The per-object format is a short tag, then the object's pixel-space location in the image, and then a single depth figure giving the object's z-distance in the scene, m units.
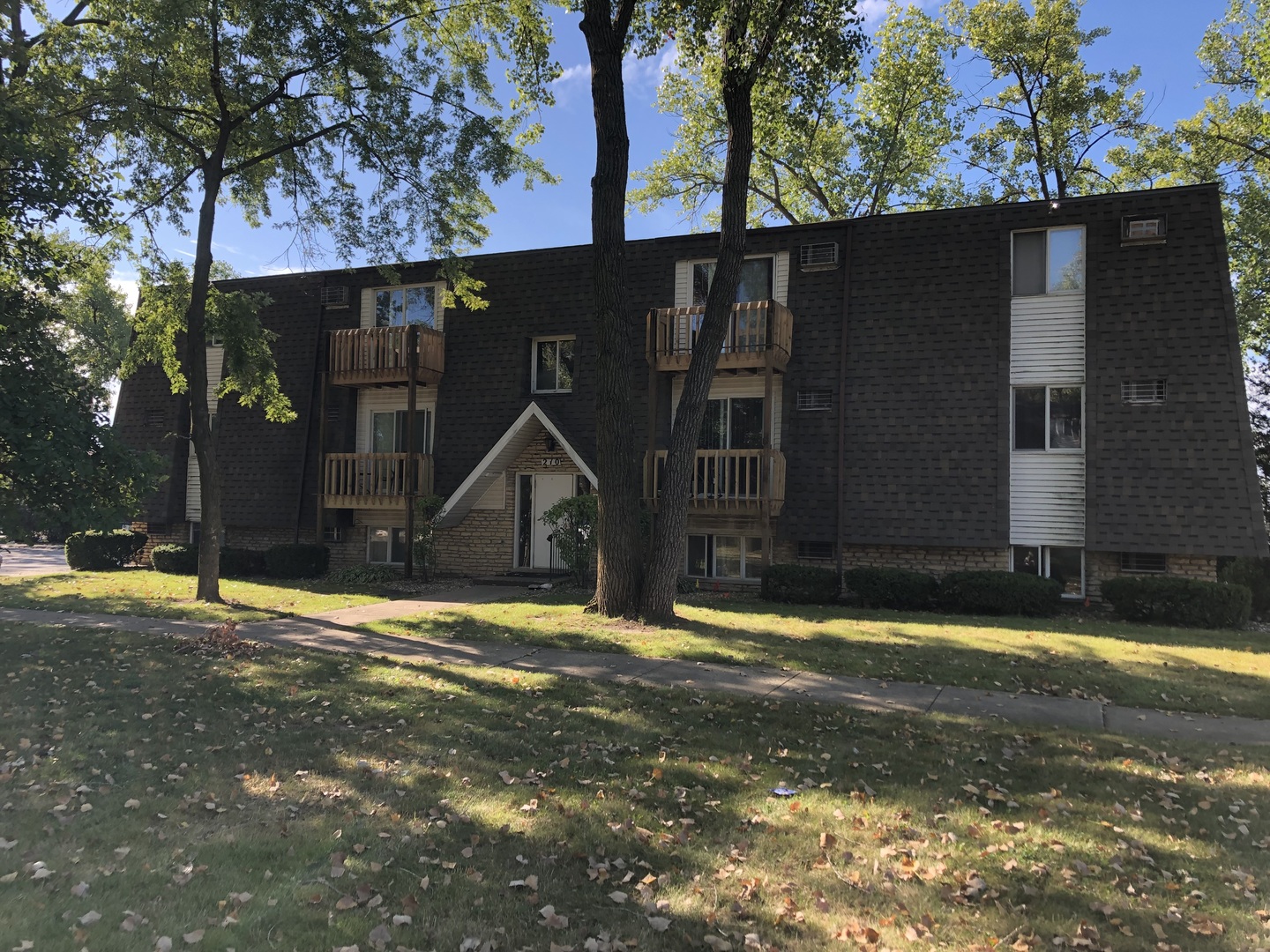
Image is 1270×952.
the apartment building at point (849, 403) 13.71
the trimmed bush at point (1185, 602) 12.23
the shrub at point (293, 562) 18.22
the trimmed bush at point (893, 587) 13.87
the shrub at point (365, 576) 17.22
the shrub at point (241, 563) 18.64
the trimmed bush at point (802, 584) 14.38
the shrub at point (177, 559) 18.70
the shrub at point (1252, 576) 14.25
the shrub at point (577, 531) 15.10
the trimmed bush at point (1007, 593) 13.17
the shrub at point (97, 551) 19.42
